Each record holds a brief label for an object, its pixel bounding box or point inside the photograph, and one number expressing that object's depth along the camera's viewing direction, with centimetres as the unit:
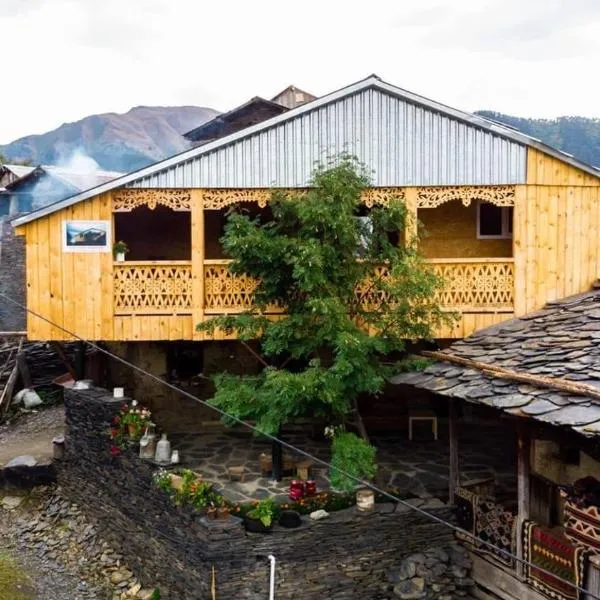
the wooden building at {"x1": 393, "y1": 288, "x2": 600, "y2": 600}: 859
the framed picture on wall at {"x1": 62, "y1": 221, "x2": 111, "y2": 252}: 1237
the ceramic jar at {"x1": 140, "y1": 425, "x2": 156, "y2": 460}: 1216
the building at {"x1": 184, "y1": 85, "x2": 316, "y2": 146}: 2186
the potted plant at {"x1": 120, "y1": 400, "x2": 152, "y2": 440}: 1254
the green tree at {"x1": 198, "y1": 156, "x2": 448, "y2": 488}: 1029
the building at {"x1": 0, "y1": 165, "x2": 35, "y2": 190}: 2945
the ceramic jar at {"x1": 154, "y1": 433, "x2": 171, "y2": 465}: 1196
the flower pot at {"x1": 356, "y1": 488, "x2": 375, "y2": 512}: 1059
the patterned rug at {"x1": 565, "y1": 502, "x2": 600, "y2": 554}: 863
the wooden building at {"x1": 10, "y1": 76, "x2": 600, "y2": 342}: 1229
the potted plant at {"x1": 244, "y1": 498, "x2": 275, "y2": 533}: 1017
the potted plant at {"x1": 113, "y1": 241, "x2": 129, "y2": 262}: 1250
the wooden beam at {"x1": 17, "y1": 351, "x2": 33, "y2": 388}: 1960
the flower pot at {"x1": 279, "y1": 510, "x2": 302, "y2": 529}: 1023
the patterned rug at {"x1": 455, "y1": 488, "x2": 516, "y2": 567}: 1015
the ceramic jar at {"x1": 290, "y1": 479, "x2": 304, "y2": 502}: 1085
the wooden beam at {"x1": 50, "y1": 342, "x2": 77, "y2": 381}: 1545
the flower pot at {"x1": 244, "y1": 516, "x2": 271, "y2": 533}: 1018
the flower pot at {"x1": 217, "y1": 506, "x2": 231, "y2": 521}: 1024
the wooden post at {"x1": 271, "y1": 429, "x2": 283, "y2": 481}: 1205
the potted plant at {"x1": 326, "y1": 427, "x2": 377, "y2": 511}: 1035
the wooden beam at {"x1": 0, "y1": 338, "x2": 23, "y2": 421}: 1877
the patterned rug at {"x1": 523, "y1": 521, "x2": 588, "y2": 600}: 883
